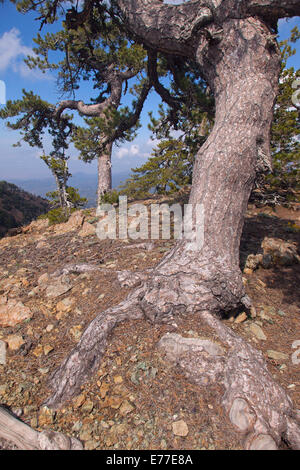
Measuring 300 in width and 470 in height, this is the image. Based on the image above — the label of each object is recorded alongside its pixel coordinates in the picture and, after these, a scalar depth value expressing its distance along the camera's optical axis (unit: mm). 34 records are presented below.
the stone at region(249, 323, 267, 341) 3002
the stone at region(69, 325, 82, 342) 3034
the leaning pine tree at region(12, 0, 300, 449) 2143
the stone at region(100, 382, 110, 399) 2251
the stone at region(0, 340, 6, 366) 2803
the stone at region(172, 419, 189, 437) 1904
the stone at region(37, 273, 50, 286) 4293
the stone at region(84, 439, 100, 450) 1891
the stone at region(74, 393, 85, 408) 2208
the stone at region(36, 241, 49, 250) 6432
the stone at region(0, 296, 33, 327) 3428
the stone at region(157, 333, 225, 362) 2430
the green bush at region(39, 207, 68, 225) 8906
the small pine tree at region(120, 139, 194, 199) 6755
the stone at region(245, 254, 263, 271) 4398
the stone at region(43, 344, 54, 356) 2918
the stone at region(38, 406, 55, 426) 2117
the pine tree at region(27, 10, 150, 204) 7074
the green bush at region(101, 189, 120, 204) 9953
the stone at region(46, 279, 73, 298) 3865
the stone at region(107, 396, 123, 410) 2154
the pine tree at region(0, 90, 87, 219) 11203
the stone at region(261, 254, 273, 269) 4473
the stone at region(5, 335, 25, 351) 3002
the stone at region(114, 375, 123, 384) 2327
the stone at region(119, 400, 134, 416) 2094
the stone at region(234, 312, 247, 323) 3185
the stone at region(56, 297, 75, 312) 3531
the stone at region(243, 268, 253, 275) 4304
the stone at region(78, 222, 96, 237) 6637
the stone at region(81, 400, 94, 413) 2168
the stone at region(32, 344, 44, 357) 2912
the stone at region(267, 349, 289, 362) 2723
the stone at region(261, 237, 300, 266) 4523
